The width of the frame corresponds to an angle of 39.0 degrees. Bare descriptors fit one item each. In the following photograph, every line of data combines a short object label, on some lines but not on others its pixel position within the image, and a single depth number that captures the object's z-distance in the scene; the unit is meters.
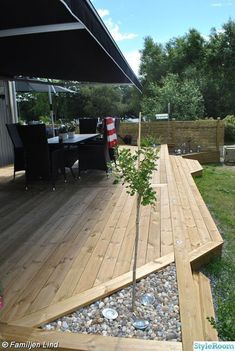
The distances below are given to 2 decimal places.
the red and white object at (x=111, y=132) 5.46
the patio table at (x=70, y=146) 5.28
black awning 2.62
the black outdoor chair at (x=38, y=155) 4.58
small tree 1.99
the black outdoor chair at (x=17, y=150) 5.25
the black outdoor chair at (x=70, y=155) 5.47
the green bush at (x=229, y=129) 14.93
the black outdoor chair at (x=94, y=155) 5.36
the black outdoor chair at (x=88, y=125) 8.02
